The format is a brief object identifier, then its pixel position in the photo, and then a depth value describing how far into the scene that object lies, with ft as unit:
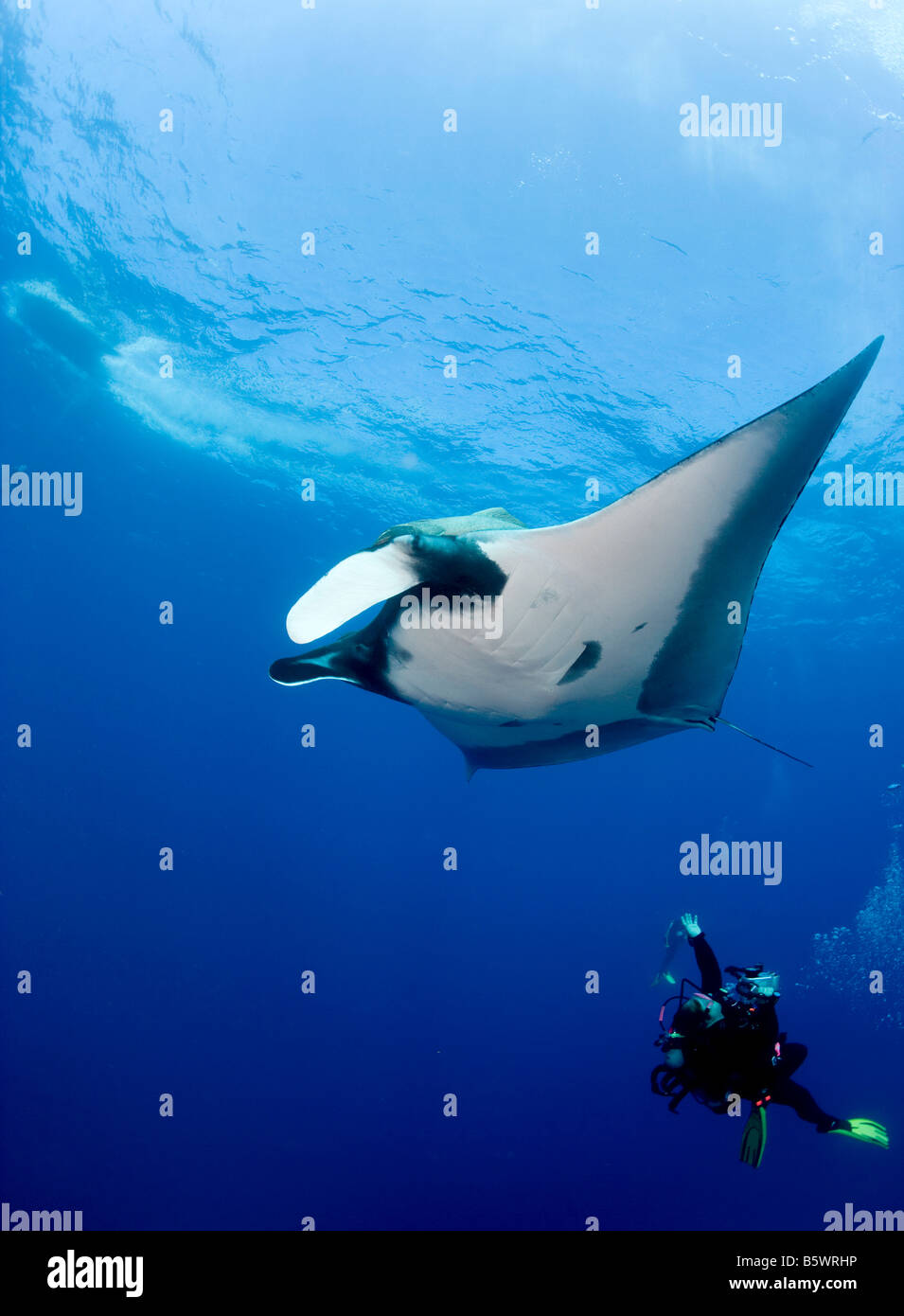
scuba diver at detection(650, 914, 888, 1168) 15.75
